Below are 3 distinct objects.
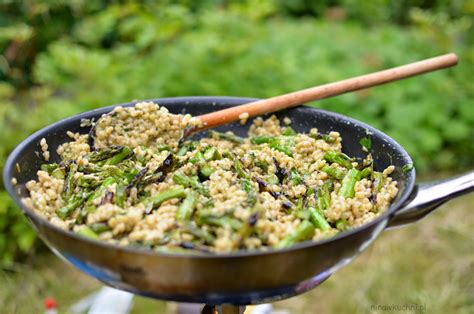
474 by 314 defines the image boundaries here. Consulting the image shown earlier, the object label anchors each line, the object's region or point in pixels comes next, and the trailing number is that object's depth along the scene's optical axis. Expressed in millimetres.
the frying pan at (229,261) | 488
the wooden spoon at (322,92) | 677
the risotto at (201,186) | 544
